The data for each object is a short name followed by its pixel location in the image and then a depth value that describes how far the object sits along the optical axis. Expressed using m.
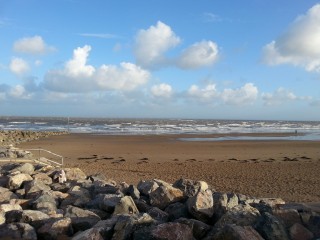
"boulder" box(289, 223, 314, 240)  3.87
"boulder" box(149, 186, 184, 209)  5.24
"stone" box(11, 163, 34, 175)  7.92
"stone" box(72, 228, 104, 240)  3.76
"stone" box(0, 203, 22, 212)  4.78
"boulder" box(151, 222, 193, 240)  3.63
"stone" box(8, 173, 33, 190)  6.56
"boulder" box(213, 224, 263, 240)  3.51
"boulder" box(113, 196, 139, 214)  4.82
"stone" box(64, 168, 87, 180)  7.93
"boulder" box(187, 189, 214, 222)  4.45
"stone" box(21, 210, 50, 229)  4.37
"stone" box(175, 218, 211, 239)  3.97
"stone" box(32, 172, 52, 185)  7.04
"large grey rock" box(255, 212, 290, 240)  3.77
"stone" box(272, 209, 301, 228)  4.16
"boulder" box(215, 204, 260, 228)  3.97
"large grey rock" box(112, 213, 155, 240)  3.86
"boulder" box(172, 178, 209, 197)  5.48
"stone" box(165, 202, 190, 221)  4.63
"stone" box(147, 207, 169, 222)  4.56
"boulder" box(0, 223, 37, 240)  4.06
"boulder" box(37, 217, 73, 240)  4.15
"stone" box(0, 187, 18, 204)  5.76
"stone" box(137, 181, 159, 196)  5.71
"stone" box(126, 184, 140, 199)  5.64
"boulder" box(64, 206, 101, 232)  4.39
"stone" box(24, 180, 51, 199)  6.01
